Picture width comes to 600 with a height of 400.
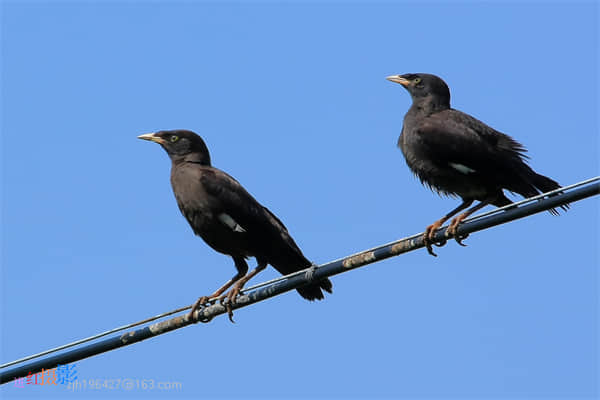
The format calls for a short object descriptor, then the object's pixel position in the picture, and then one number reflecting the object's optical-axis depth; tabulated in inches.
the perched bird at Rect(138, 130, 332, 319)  669.9
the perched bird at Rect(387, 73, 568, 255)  625.3
